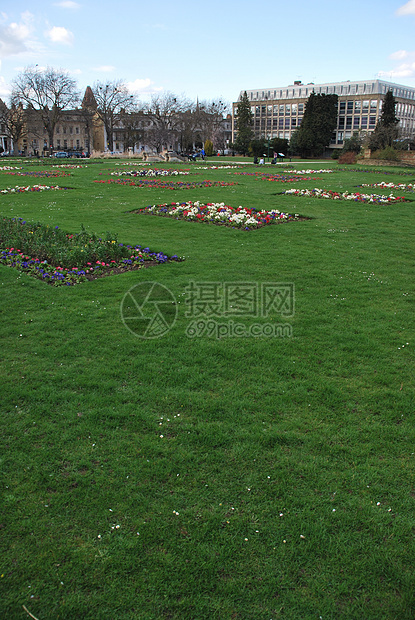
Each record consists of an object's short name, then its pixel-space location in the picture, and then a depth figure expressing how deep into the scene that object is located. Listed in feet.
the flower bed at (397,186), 63.62
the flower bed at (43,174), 82.89
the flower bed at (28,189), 58.36
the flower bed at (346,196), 52.54
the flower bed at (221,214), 36.70
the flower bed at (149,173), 83.91
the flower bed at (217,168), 110.30
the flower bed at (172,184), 62.64
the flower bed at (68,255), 24.16
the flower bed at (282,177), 75.87
